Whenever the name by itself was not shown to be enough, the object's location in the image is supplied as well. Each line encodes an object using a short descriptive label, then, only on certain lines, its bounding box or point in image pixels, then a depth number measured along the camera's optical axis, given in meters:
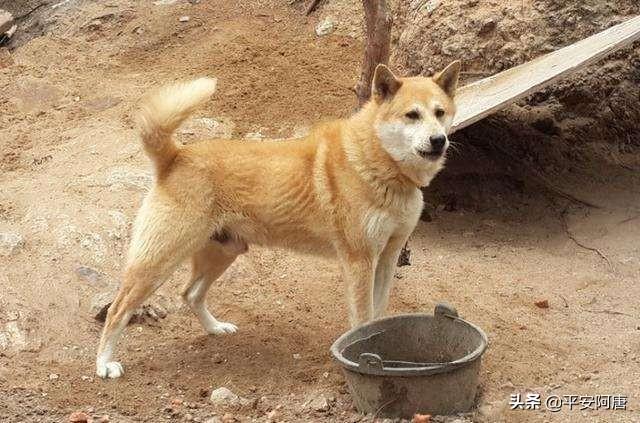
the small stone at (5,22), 10.56
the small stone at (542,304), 5.81
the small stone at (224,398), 4.58
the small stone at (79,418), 4.16
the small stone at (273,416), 4.35
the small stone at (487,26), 6.88
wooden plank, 5.78
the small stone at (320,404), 4.44
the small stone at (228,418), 4.30
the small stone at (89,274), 5.72
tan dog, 4.76
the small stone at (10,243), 5.72
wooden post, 6.28
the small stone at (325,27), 9.89
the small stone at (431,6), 7.21
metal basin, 4.07
